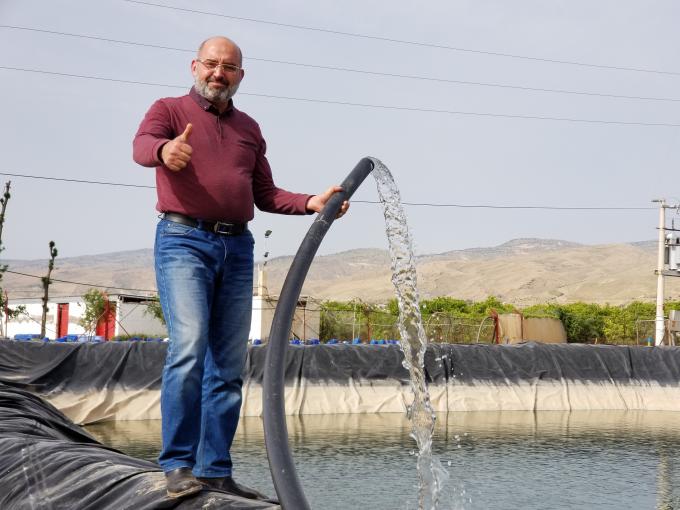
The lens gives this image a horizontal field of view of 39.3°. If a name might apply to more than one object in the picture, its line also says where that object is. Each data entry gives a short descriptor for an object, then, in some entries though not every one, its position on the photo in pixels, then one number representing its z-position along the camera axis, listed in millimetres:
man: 3002
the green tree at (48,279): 27109
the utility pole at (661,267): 32125
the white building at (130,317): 29453
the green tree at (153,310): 39344
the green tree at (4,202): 27409
